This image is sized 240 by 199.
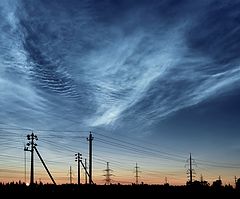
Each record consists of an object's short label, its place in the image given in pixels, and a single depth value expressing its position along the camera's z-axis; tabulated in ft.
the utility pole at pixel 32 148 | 134.57
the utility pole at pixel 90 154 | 143.37
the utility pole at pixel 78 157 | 217.66
